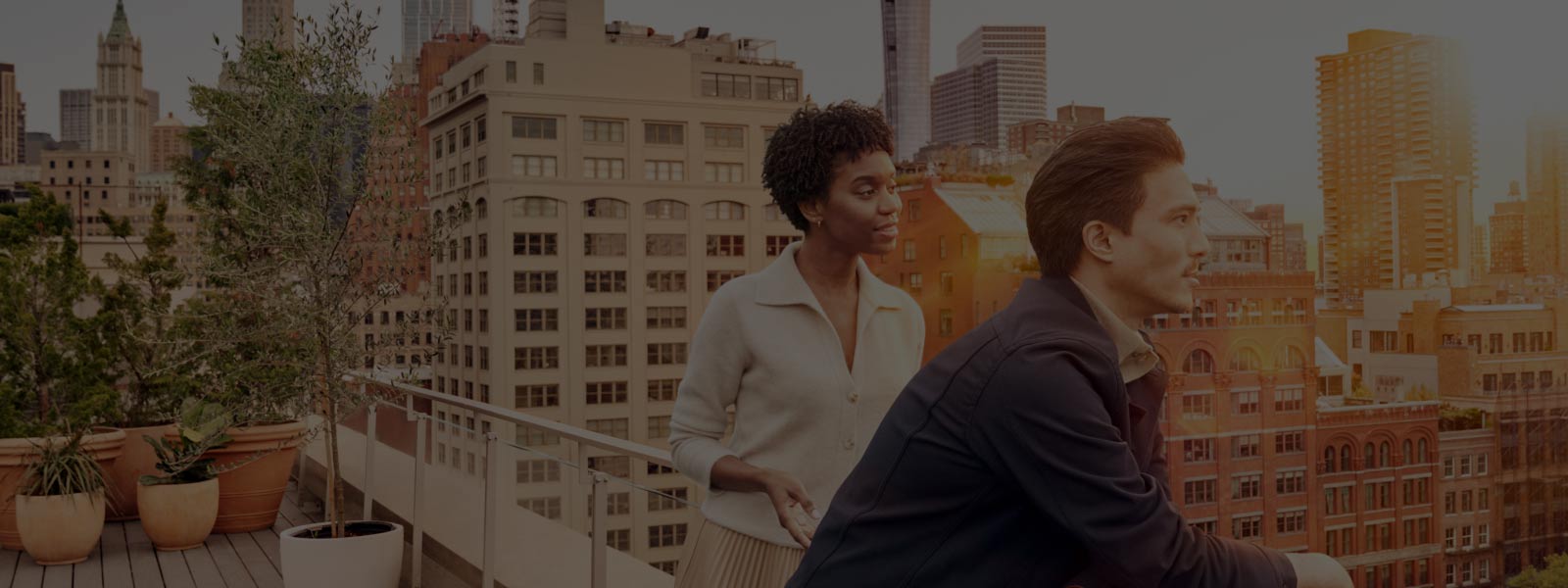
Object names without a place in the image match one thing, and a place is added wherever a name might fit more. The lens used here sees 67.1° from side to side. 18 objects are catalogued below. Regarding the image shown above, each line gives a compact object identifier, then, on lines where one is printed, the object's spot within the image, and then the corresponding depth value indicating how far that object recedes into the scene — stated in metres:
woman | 1.34
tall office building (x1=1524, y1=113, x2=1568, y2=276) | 43.16
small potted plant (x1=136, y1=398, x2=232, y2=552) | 4.32
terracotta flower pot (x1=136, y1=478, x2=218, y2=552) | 4.32
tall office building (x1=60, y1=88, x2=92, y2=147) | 132.62
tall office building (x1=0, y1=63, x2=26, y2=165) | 126.25
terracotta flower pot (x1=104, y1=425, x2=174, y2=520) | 4.80
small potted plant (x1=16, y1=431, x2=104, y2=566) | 4.09
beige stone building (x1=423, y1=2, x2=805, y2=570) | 63.91
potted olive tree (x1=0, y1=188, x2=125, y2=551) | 4.54
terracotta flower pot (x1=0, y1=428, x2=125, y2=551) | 4.21
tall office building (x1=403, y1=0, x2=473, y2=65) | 136.38
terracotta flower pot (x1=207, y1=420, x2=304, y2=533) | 4.65
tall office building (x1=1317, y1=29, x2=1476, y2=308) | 43.41
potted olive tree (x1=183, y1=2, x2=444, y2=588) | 3.66
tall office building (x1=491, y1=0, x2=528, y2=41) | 67.50
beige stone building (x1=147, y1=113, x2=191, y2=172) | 114.84
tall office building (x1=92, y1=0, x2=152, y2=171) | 123.38
